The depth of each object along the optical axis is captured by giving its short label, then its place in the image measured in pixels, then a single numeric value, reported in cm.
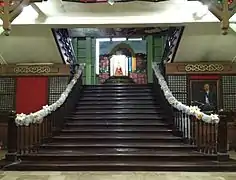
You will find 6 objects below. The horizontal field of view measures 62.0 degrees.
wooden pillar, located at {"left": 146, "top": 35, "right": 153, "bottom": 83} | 757
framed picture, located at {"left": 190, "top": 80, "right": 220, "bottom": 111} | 521
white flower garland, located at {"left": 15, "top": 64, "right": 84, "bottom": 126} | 346
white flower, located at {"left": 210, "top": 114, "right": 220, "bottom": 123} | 343
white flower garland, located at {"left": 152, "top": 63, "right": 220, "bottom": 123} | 349
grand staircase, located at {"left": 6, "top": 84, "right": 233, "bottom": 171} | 323
